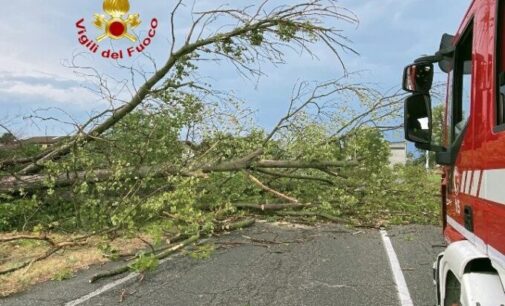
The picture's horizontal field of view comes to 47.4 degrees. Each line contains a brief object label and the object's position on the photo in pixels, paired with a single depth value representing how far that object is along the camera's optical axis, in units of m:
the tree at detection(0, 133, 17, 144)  9.44
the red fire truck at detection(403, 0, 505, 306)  2.28
